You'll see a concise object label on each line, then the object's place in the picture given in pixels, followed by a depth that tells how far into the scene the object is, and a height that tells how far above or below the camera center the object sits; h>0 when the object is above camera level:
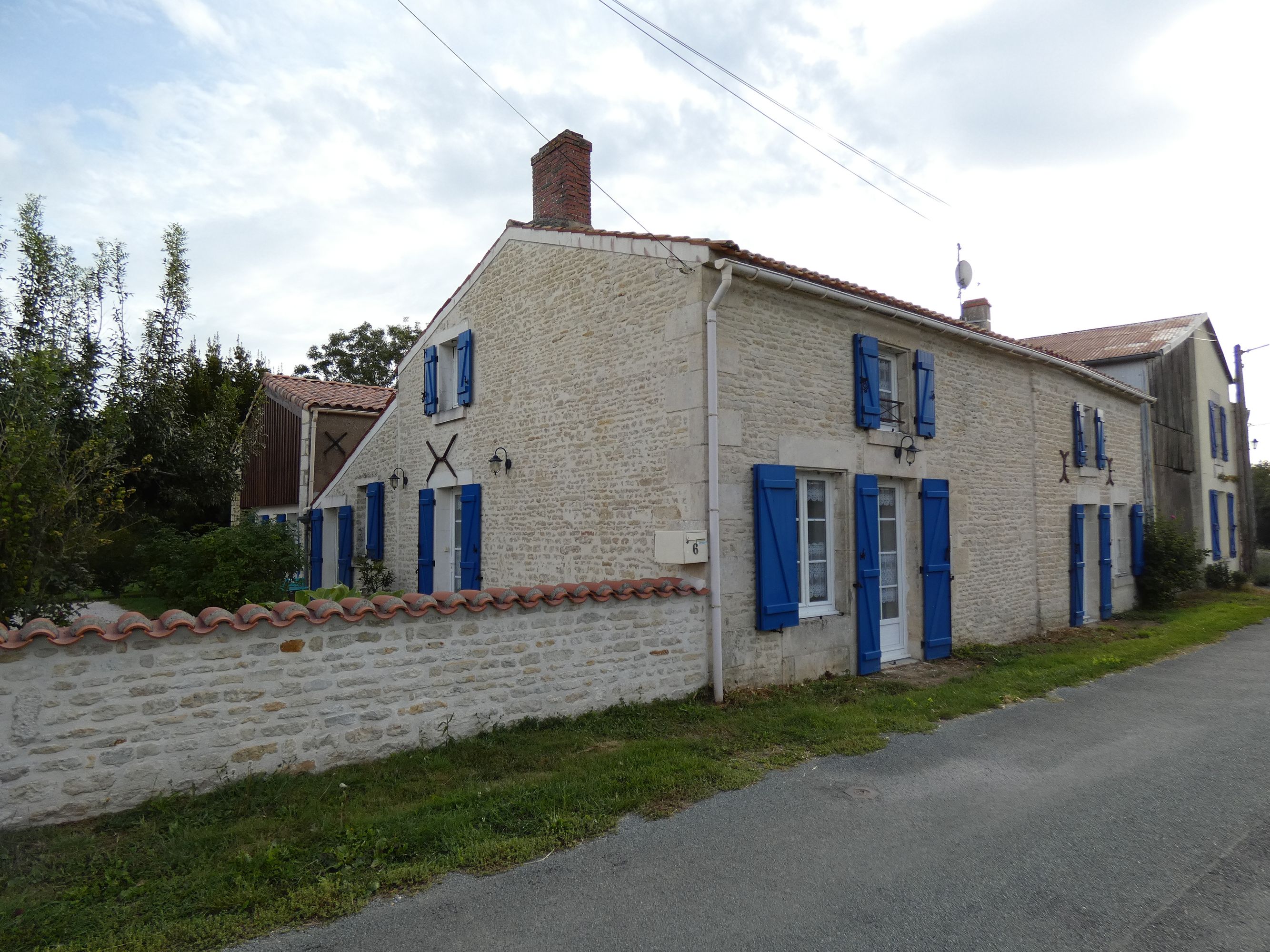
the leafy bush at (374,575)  11.86 -0.78
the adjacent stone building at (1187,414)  16.03 +2.25
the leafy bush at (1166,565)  14.23 -0.91
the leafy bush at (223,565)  10.55 -0.55
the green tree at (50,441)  5.71 +0.69
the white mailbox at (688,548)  7.07 -0.25
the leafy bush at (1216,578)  17.17 -1.39
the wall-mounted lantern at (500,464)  9.74 +0.72
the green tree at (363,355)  33.16 +7.13
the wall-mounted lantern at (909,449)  9.14 +0.78
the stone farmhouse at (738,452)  7.38 +0.78
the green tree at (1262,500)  30.59 +0.50
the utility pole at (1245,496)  19.02 +0.44
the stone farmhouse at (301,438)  14.68 +1.64
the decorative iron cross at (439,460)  10.85 +0.88
